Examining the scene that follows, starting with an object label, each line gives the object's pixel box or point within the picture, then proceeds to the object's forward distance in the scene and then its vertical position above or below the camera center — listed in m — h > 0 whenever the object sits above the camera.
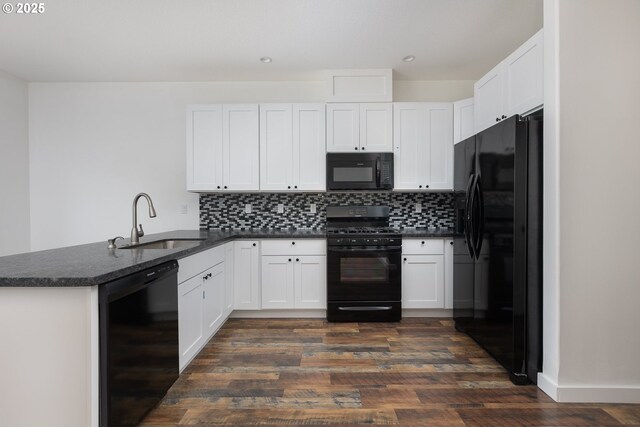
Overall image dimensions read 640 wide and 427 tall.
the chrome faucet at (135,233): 2.48 -0.17
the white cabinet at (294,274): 3.60 -0.68
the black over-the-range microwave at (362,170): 3.72 +0.45
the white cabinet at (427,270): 3.58 -0.63
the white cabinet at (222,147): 3.81 +0.72
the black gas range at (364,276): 3.50 -0.68
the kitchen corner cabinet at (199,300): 2.30 -0.70
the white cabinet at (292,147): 3.79 +0.72
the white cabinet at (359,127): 3.77 +0.93
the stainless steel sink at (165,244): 2.59 -0.28
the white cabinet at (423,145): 3.76 +0.73
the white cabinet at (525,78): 2.27 +0.96
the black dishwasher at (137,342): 1.46 -0.66
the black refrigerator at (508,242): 2.21 -0.22
